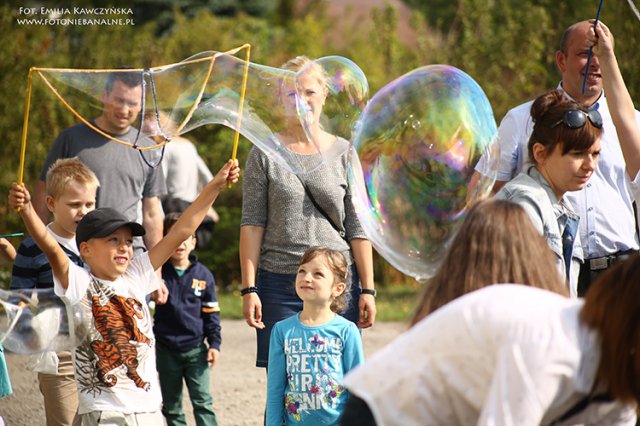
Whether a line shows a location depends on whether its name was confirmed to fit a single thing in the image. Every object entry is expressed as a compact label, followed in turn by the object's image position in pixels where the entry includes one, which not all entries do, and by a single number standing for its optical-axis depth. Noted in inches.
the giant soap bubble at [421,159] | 326.6
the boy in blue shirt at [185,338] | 460.0
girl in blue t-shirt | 345.7
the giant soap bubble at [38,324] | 330.2
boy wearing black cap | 332.6
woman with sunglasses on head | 308.1
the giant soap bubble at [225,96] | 391.7
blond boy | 389.3
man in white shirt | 361.8
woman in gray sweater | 380.0
